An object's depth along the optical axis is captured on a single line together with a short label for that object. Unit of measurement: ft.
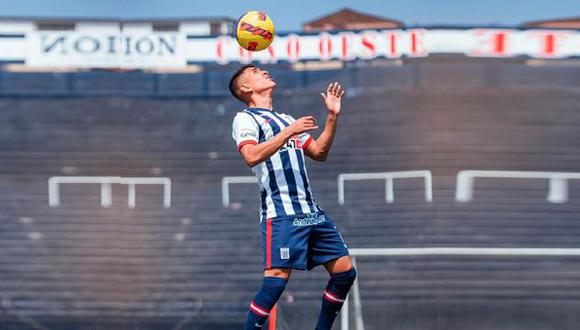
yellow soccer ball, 31.09
